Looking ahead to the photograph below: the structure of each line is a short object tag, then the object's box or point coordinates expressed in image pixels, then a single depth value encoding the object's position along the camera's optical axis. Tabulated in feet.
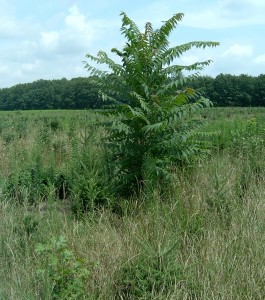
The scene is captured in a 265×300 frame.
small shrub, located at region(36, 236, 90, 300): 13.24
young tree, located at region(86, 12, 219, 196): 21.61
